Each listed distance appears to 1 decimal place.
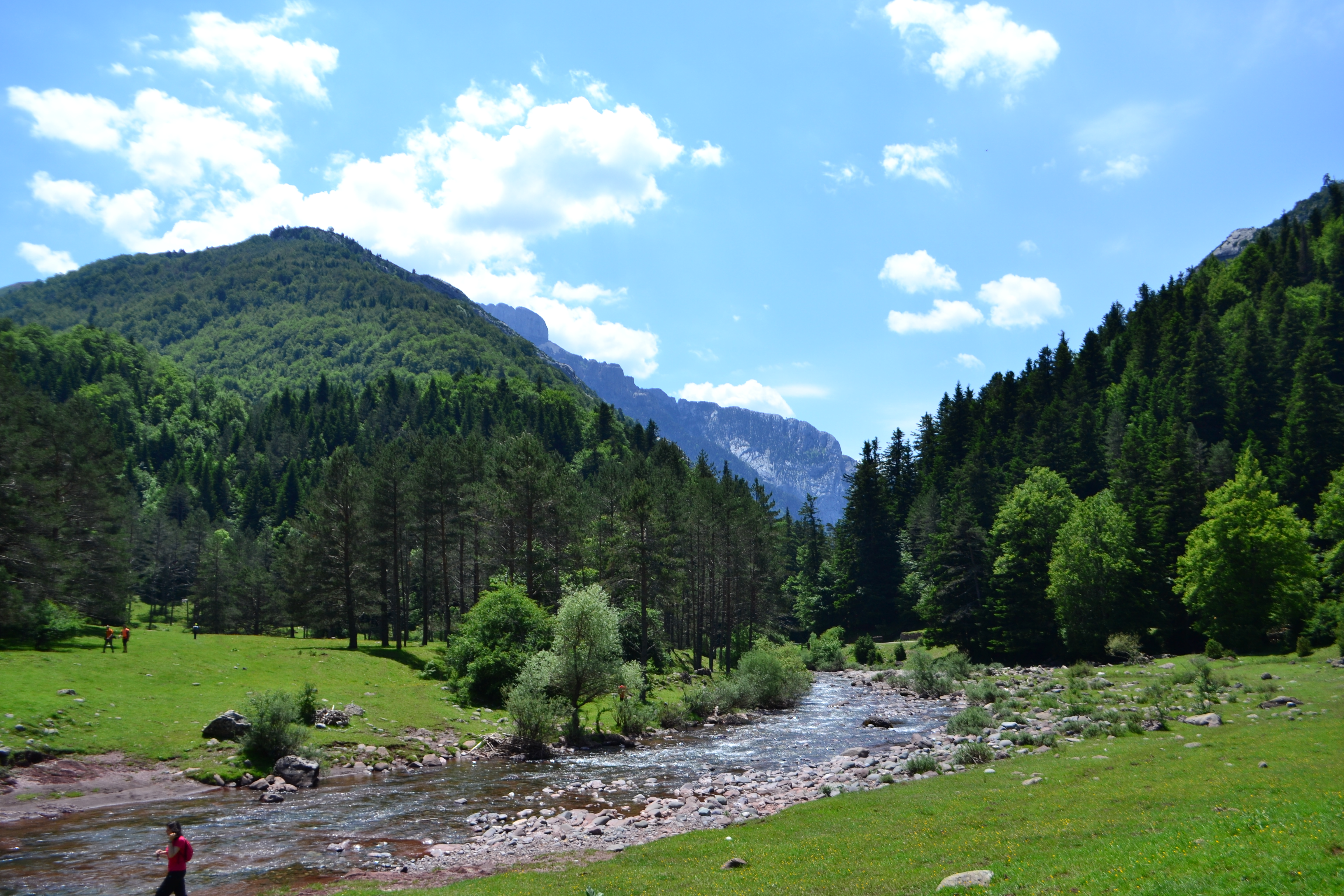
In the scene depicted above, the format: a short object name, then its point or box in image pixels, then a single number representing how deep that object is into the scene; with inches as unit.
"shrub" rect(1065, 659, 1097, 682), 2213.3
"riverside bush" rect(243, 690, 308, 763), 1300.4
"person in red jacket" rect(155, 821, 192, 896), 645.3
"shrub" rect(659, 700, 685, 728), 1952.5
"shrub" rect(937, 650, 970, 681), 2584.9
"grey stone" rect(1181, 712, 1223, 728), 1219.9
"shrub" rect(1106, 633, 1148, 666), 2405.3
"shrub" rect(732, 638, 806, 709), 2253.9
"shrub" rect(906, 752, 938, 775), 1165.7
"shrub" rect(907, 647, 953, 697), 2442.2
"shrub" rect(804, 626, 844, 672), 3590.1
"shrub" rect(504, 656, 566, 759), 1574.8
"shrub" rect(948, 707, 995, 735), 1556.3
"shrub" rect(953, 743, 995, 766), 1190.3
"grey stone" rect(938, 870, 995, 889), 534.0
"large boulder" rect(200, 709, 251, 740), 1370.6
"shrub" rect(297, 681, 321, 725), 1512.1
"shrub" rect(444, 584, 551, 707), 2003.0
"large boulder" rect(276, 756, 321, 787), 1251.2
